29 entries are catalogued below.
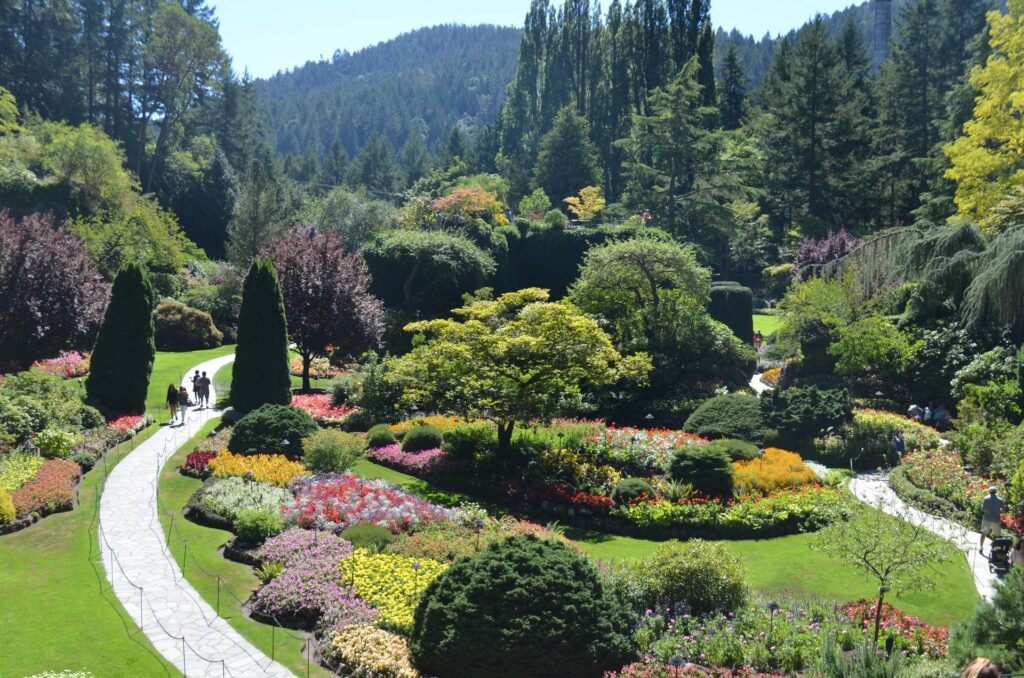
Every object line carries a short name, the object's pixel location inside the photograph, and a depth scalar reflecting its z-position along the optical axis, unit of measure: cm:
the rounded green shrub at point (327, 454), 1964
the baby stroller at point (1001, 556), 1495
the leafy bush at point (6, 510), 1562
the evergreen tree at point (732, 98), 7031
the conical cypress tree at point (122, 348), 2462
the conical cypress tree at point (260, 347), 2503
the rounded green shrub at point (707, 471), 1853
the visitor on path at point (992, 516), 1551
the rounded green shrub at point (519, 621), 1003
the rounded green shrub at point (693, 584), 1241
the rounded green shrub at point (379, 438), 2323
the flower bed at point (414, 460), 2080
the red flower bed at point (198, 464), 1983
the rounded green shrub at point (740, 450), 2088
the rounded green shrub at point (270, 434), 2058
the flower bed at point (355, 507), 1617
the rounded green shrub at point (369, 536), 1488
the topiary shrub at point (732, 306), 3872
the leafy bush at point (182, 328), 3944
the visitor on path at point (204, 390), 2797
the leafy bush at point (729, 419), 2342
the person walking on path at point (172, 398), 2530
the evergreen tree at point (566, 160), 6544
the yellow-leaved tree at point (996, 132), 3266
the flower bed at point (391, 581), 1205
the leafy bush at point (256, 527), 1525
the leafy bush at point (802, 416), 2316
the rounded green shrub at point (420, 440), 2239
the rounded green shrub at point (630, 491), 1803
